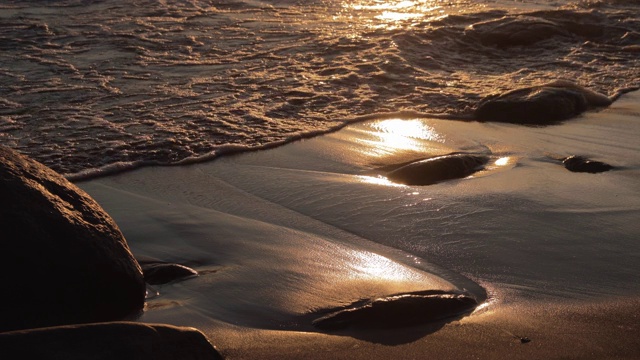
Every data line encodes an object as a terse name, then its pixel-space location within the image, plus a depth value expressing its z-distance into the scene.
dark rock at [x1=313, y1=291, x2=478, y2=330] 3.26
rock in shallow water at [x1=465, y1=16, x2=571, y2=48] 9.70
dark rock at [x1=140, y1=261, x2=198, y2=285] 3.67
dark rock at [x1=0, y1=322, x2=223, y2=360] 2.50
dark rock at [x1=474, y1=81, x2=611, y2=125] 6.79
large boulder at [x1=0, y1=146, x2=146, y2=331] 3.14
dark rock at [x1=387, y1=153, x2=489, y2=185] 5.22
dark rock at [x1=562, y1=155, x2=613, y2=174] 5.34
